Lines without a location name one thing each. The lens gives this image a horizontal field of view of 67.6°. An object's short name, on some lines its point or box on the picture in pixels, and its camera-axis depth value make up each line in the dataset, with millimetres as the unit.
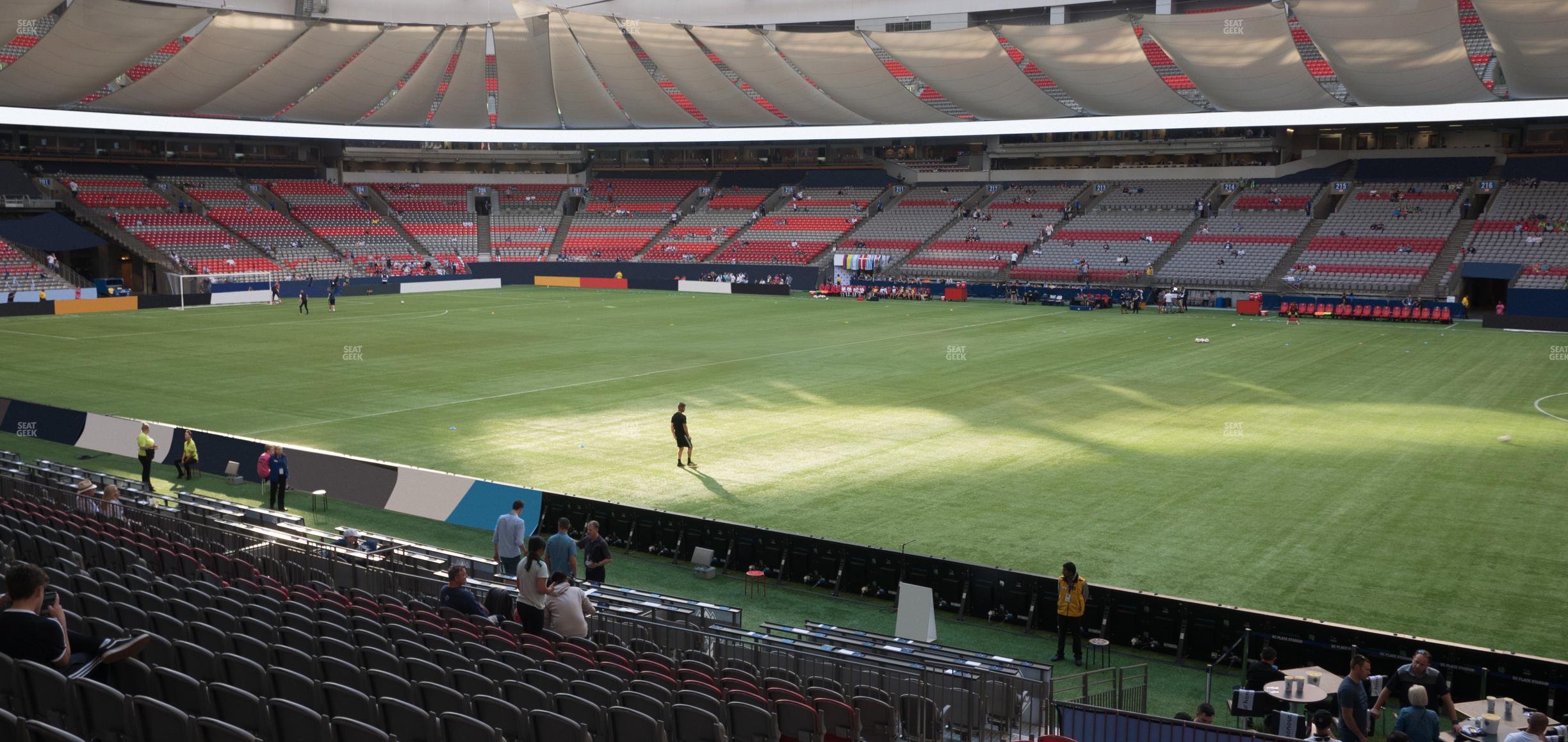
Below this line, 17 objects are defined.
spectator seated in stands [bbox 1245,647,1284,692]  12273
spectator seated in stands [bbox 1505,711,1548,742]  9508
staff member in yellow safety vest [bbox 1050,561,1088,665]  14266
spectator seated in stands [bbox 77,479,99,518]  17156
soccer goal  63969
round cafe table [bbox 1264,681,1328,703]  11617
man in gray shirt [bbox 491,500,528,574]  16406
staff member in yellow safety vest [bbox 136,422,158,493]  22375
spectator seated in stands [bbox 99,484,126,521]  16750
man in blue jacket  21031
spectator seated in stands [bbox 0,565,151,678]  7574
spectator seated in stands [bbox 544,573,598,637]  11797
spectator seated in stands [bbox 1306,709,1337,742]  9484
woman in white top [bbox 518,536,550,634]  12055
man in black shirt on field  23625
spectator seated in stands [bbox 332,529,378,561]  16281
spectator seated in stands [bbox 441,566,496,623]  12188
